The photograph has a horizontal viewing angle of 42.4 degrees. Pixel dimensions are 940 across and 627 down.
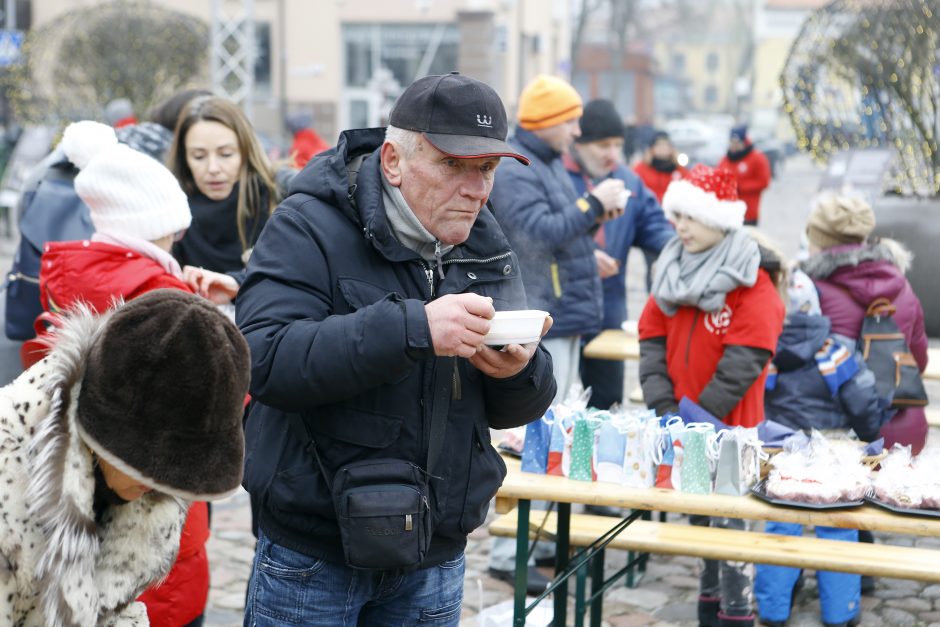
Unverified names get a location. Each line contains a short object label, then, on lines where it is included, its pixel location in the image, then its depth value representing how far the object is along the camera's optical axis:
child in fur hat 1.81
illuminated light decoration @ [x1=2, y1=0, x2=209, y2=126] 21.31
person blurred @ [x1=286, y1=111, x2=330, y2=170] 12.90
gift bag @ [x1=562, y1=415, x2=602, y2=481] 4.06
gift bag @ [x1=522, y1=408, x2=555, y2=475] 4.12
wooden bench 3.87
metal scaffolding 18.06
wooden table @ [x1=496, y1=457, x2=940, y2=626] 3.72
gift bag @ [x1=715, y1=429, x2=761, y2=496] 3.93
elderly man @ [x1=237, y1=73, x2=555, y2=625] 2.46
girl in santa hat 4.55
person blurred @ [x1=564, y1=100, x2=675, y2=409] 6.14
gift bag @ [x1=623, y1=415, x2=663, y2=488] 3.99
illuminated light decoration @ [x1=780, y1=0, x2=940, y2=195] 11.63
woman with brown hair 4.53
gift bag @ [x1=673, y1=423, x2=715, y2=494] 3.94
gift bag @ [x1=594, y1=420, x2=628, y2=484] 4.01
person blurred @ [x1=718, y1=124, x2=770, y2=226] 14.49
